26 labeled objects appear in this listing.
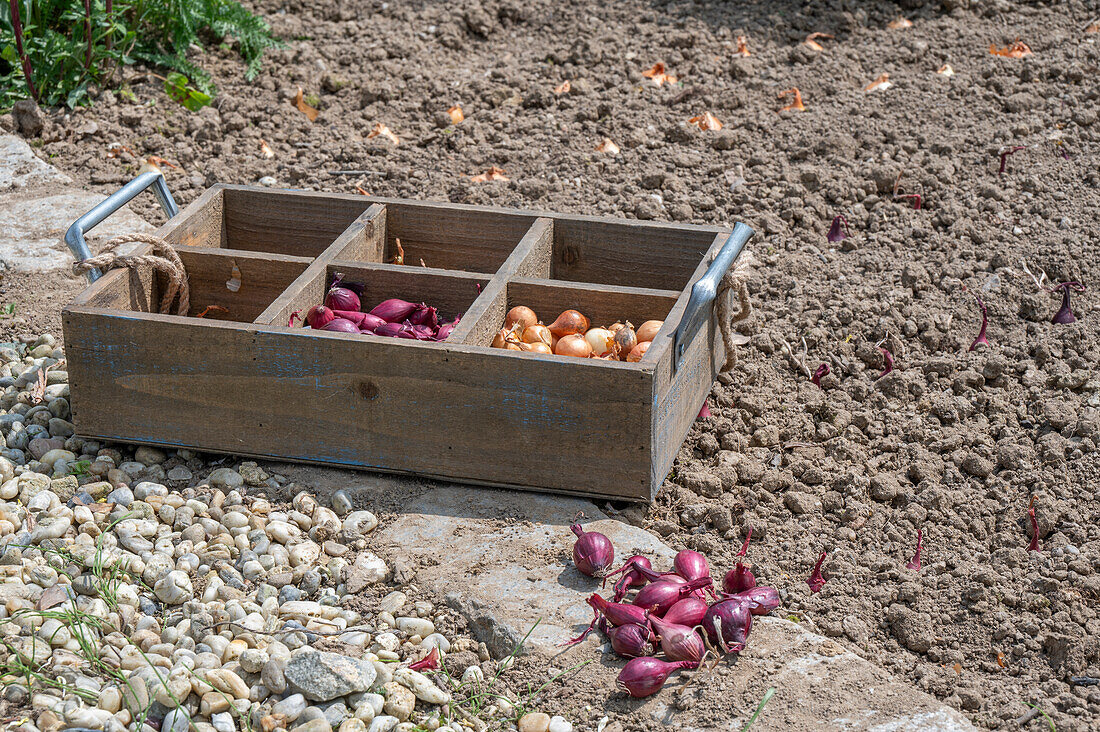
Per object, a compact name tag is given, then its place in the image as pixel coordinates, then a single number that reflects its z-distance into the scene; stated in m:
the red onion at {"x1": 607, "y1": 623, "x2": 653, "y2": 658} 2.70
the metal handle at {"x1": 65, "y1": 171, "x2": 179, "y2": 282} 3.55
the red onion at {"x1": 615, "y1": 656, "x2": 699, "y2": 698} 2.60
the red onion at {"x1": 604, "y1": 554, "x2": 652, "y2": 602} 2.92
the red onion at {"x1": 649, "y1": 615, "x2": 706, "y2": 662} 2.66
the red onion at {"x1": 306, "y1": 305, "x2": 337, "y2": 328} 3.54
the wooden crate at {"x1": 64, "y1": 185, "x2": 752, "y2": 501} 3.20
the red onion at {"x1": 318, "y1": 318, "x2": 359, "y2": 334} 3.42
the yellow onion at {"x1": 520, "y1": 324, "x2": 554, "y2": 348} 3.53
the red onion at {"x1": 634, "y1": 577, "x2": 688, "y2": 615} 2.81
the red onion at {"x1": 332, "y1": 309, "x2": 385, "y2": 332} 3.58
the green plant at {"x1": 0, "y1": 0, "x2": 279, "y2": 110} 5.94
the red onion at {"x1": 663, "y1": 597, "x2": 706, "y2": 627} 2.76
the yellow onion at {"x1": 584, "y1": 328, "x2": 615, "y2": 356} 3.51
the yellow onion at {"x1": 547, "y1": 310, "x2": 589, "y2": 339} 3.61
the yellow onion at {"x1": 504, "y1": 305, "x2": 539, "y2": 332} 3.64
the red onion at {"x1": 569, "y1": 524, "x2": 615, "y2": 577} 2.97
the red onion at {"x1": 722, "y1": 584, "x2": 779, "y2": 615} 2.84
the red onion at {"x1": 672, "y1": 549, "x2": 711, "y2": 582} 2.92
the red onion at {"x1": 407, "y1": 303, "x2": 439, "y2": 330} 3.70
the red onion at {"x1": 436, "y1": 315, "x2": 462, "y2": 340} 3.54
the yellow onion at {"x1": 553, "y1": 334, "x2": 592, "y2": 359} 3.42
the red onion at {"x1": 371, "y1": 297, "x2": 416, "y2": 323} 3.69
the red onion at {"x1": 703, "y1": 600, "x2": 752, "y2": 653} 2.72
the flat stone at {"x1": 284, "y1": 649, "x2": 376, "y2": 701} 2.56
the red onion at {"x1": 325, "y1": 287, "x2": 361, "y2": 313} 3.71
